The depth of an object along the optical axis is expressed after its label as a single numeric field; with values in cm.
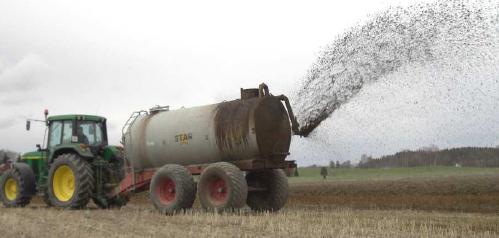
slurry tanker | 1210
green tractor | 1370
